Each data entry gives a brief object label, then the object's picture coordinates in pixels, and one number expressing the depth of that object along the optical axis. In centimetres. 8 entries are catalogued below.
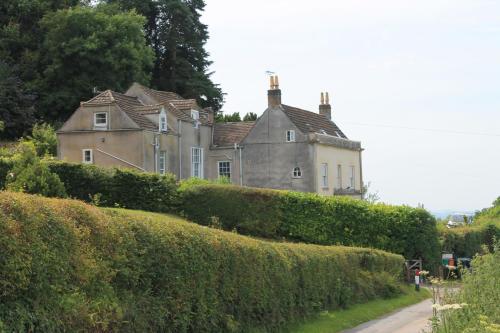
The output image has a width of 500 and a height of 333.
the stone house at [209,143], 4769
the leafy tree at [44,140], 5297
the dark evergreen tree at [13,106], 5838
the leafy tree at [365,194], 6178
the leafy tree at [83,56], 6141
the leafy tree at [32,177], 2989
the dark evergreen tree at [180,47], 7175
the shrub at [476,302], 1145
